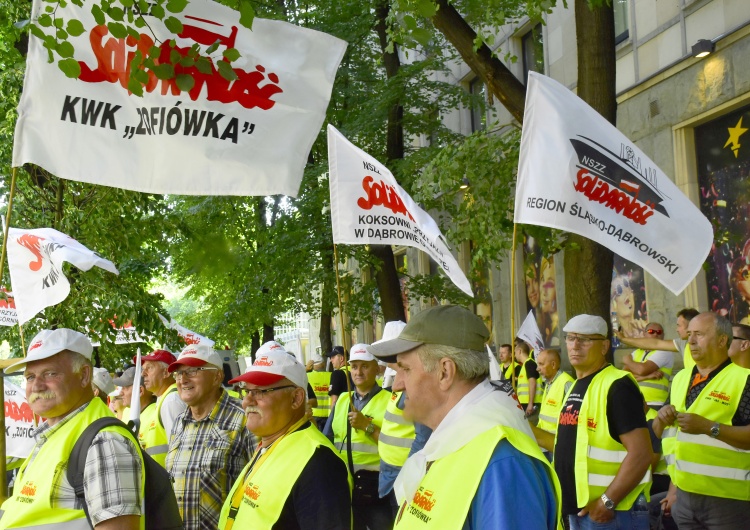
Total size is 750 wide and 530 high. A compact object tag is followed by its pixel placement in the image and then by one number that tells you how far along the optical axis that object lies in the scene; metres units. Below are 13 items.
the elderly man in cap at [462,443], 2.68
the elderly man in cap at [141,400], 7.32
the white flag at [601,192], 5.99
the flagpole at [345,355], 6.75
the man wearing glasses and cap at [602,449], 5.66
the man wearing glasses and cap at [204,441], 5.13
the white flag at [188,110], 5.38
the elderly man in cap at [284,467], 4.05
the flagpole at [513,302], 5.49
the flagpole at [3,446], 5.28
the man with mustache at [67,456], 3.70
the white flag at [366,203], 7.32
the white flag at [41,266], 7.54
